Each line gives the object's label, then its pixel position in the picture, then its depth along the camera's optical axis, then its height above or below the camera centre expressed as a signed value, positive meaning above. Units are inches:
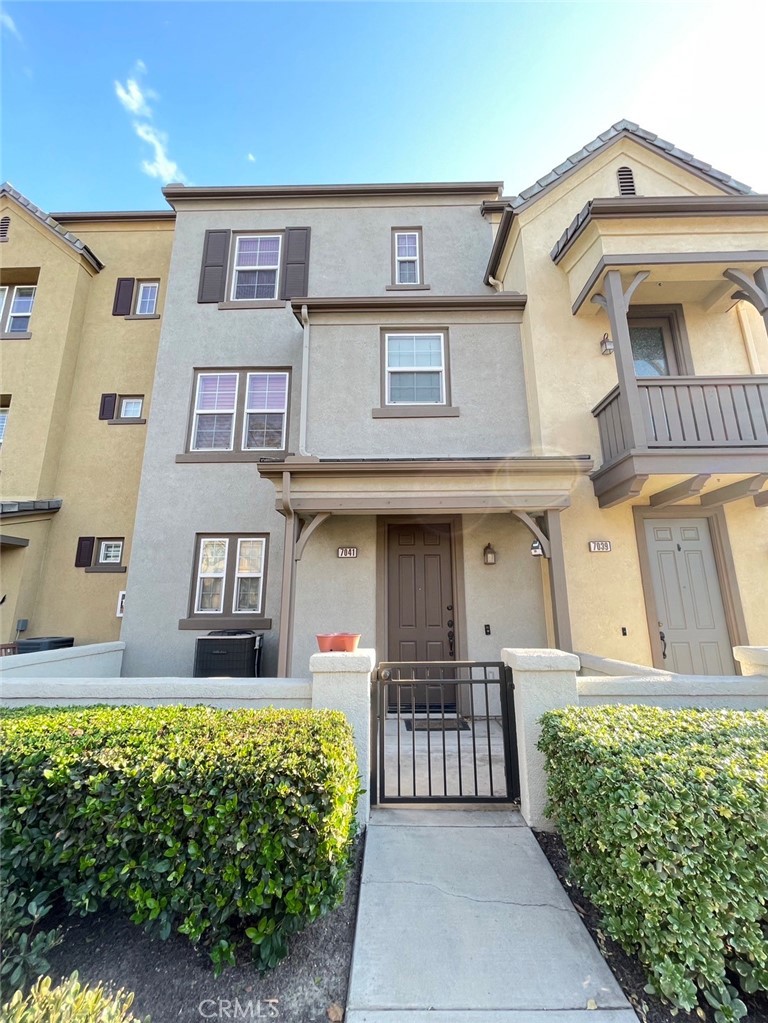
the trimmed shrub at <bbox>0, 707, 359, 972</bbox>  84.8 -46.1
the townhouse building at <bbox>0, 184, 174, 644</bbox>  310.5 +162.6
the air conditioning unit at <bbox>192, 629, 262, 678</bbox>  247.8 -29.7
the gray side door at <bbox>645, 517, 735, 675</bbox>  225.3 +2.7
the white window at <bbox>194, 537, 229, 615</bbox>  276.4 +18.9
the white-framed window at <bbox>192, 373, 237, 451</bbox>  304.7 +137.3
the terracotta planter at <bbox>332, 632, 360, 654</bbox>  174.7 -15.3
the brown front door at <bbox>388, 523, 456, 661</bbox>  252.2 +6.0
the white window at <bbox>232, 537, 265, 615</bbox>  276.2 +17.6
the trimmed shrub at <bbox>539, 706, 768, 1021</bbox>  75.5 -47.6
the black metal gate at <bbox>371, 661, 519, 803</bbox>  146.5 -64.7
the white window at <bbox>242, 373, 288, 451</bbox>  303.4 +137.0
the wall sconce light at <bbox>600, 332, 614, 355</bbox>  257.9 +154.2
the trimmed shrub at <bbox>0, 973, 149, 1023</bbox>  59.5 -57.3
